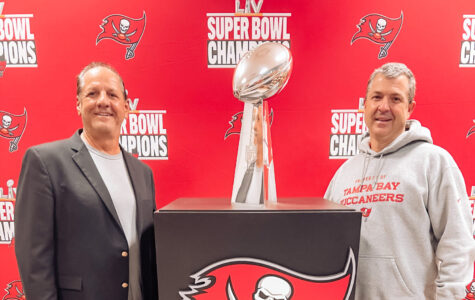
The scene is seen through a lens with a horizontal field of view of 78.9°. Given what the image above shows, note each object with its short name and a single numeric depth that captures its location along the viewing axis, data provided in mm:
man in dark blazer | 1022
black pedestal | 725
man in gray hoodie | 1090
